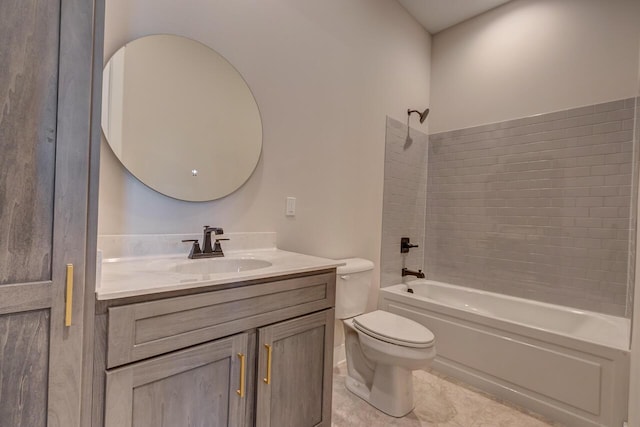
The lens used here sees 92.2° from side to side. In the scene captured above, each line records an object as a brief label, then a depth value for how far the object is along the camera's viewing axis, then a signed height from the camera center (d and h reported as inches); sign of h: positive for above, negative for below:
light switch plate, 74.2 +1.5
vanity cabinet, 32.3 -18.7
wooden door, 26.2 +0.3
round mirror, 50.7 +16.7
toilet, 63.8 -28.1
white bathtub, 63.9 -31.1
